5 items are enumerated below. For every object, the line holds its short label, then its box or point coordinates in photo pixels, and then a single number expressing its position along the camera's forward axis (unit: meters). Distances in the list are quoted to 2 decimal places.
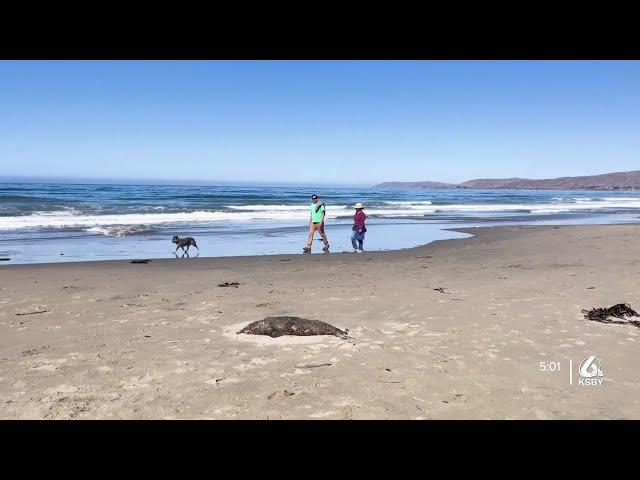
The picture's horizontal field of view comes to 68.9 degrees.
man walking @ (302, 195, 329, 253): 13.27
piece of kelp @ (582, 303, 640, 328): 5.11
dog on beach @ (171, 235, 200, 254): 12.21
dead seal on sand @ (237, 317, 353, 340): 4.74
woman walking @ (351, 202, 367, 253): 12.70
